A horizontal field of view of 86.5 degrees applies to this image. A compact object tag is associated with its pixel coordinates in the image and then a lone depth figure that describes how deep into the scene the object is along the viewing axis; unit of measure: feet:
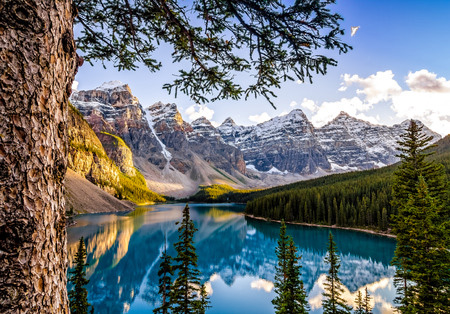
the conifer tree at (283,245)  47.47
